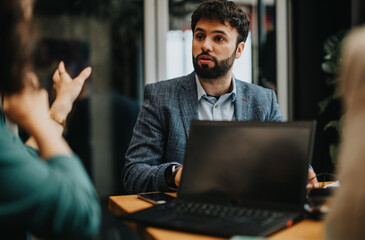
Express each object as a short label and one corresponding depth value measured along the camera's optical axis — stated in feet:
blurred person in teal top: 2.51
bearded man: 5.72
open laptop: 3.23
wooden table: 2.97
